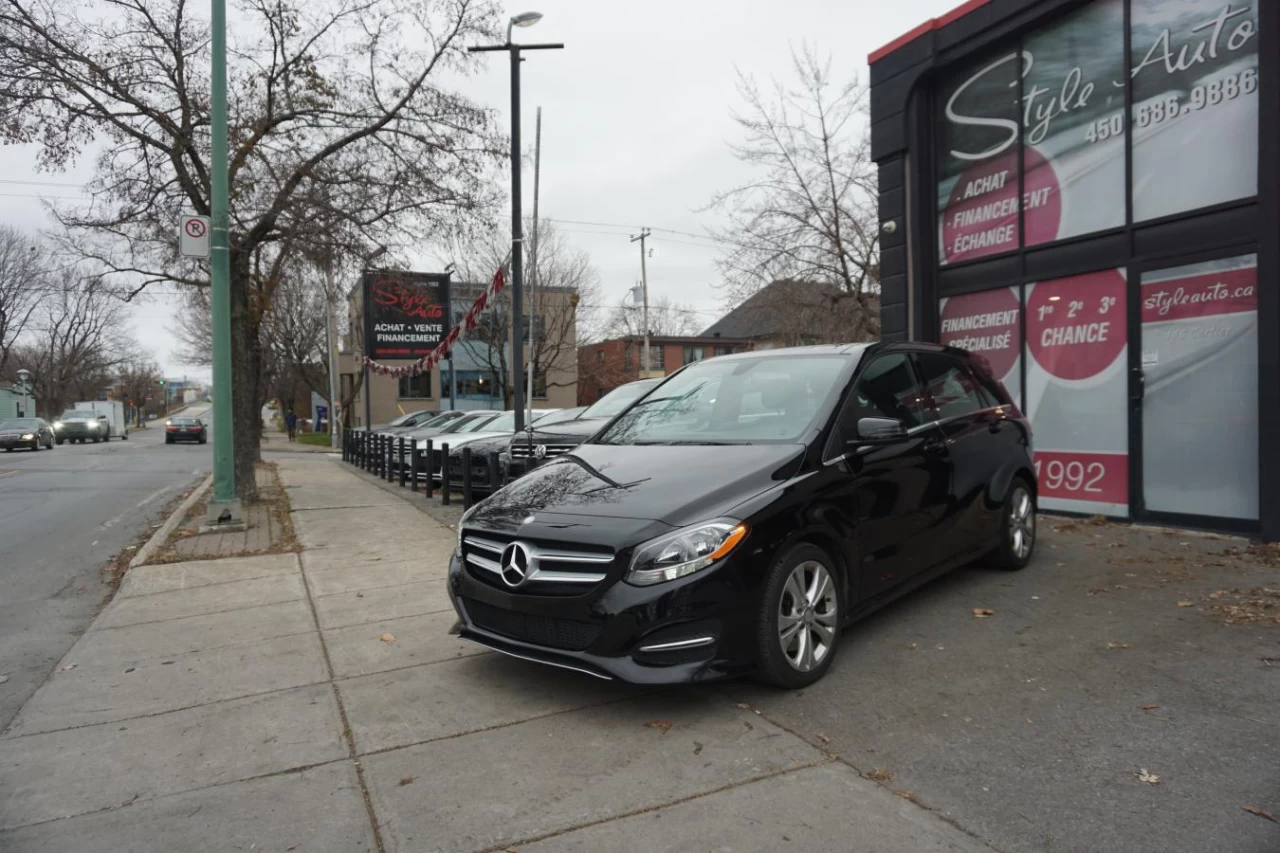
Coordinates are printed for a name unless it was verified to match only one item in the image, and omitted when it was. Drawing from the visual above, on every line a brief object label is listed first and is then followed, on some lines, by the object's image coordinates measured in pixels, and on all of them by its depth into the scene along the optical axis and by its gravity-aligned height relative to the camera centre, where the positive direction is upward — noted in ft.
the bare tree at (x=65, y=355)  213.25 +19.01
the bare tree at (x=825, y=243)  53.06 +11.60
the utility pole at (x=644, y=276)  128.36 +25.37
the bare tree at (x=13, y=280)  172.65 +30.49
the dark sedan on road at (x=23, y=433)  109.40 -1.08
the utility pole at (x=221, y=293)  29.63 +4.73
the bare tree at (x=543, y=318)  95.25 +12.74
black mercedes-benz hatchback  11.78 -1.63
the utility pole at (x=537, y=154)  38.83 +12.66
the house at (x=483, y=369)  98.17 +7.98
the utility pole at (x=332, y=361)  106.84 +8.41
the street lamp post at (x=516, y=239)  38.32 +8.63
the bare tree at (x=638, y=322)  149.89 +20.78
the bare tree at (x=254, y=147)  32.45 +11.73
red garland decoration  36.42 +4.28
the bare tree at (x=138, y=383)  326.07 +16.91
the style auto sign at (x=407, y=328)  67.10 +7.87
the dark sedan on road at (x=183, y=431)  134.51 -1.10
